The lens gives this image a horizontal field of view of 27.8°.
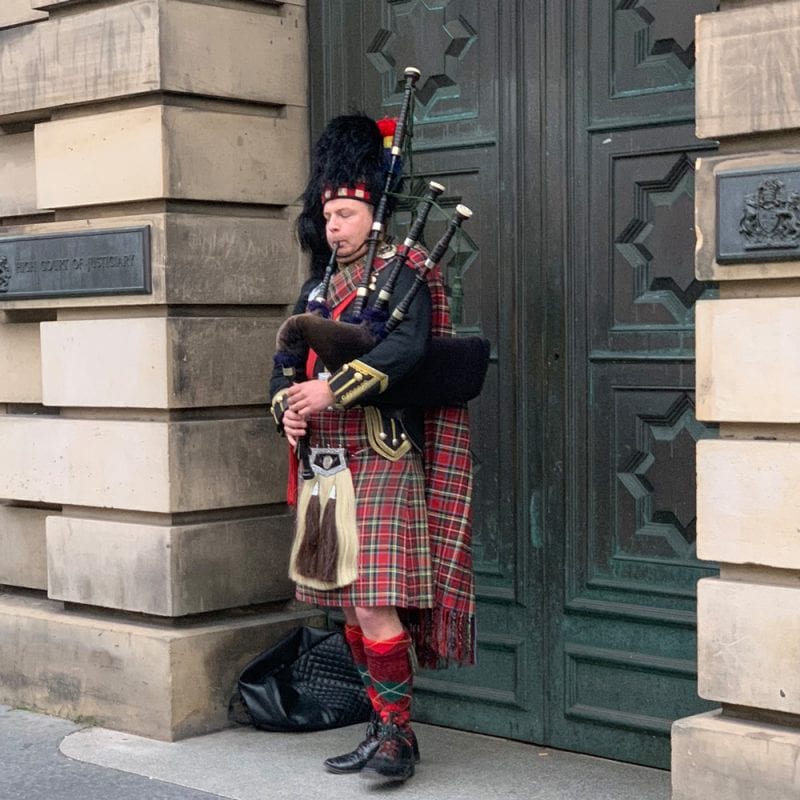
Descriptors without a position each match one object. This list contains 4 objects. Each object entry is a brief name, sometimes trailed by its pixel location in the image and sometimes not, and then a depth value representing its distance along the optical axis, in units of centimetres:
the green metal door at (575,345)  547
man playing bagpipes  527
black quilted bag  614
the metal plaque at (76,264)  621
